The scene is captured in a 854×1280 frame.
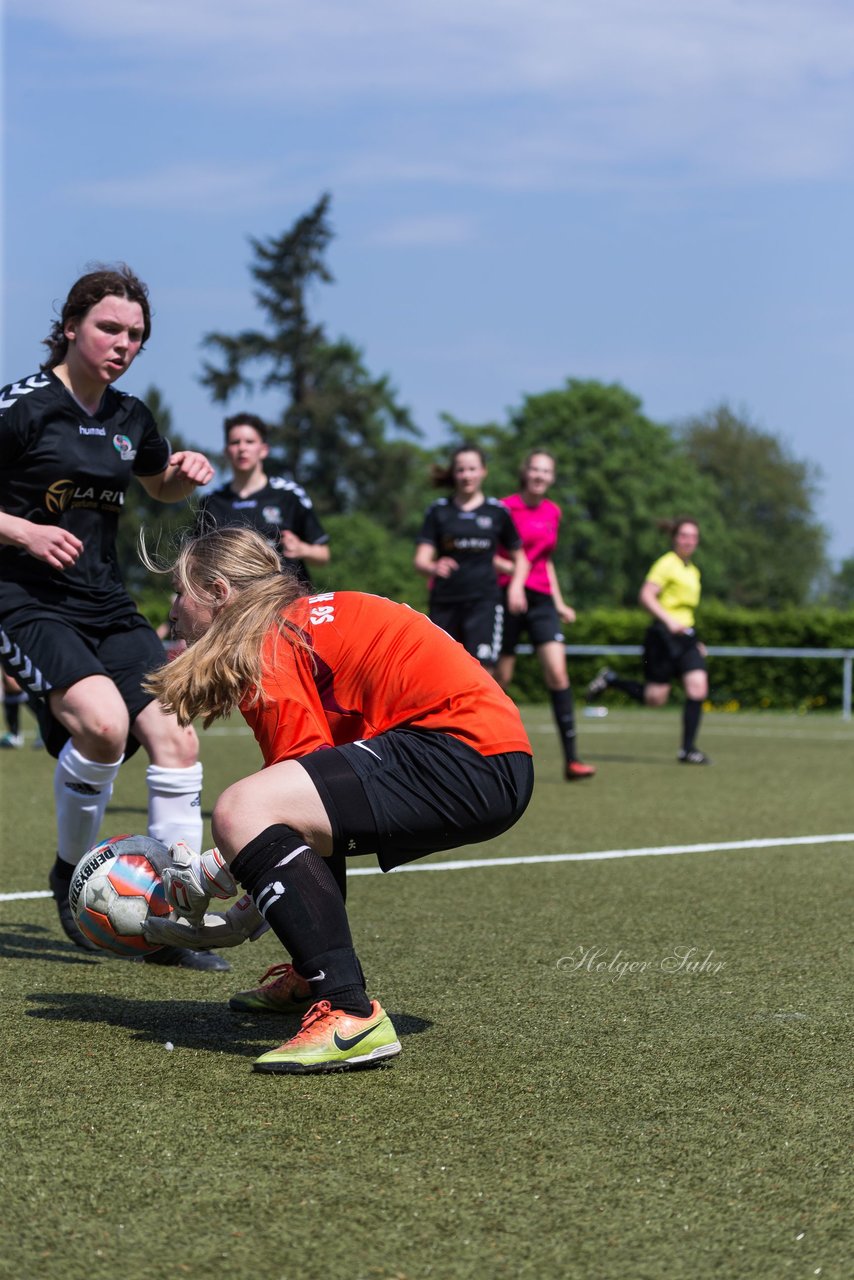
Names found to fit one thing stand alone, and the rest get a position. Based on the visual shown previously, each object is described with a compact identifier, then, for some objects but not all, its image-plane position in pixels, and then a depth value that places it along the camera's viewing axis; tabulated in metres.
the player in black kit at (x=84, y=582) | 4.64
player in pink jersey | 10.84
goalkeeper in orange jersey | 3.43
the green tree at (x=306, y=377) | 52.34
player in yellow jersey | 12.68
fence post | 22.69
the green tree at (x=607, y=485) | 62.72
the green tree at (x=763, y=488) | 75.43
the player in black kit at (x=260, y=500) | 8.15
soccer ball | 4.03
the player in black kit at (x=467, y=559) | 10.32
